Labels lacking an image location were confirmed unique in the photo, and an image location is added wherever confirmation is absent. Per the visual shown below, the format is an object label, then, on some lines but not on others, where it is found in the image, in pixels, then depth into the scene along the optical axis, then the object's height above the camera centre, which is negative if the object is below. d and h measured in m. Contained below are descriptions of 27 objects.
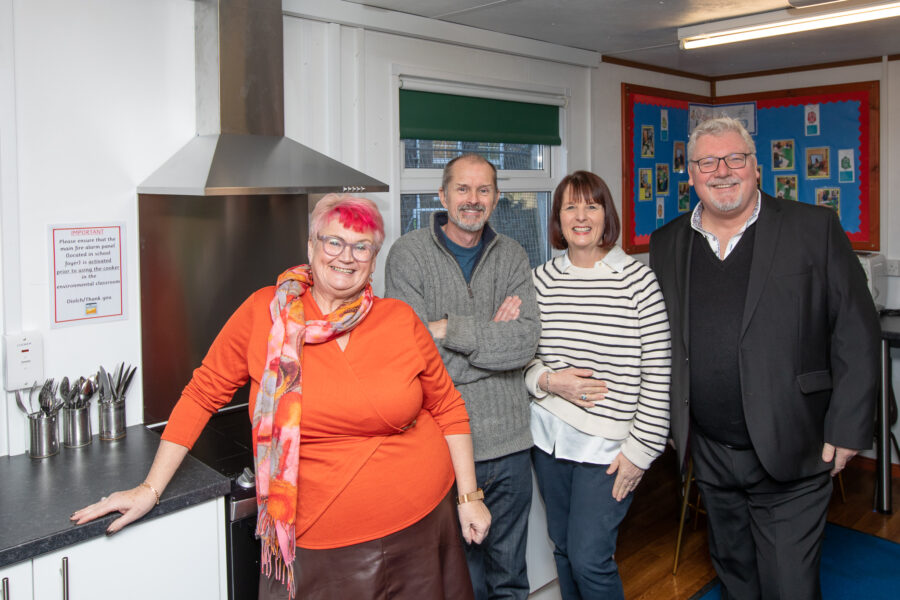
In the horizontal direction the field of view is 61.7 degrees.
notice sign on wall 2.00 +0.02
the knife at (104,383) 2.06 -0.28
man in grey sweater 2.08 -0.12
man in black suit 2.02 -0.23
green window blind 2.86 +0.64
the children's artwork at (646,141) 4.06 +0.71
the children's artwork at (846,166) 4.12 +0.57
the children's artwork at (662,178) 4.21 +0.53
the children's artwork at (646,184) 4.09 +0.48
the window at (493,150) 2.91 +0.53
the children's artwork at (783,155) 4.34 +0.67
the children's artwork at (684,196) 4.39 +0.45
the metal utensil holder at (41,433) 1.91 -0.39
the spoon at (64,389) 1.98 -0.28
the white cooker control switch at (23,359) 1.91 -0.20
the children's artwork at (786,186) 4.35 +0.49
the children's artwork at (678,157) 4.32 +0.66
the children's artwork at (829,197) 4.19 +0.41
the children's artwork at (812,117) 4.21 +0.86
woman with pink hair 1.59 -0.34
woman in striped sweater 2.11 -0.29
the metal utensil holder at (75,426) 1.98 -0.39
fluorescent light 2.59 +0.90
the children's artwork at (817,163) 4.21 +0.60
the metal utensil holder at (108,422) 2.04 -0.38
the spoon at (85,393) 2.00 -0.30
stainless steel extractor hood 1.98 +0.48
